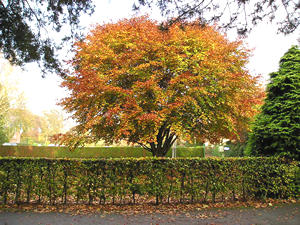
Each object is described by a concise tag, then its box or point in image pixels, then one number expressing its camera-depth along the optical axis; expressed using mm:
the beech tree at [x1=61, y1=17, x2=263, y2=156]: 7941
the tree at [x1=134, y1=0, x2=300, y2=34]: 3623
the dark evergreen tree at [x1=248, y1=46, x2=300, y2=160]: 6895
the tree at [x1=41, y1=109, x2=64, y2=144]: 44000
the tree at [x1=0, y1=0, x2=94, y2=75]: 4684
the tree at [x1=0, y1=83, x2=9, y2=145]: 21547
